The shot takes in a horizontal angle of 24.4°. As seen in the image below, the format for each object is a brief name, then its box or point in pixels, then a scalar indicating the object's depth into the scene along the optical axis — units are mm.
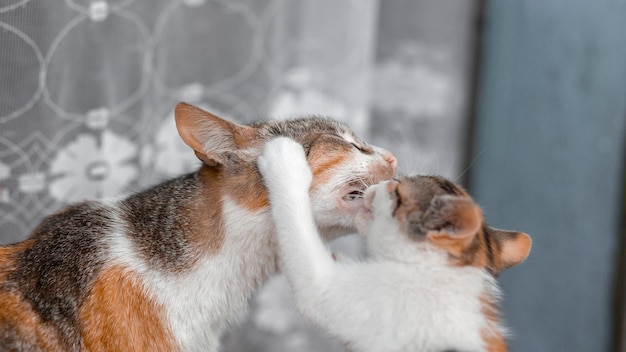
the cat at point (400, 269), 770
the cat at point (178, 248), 786
